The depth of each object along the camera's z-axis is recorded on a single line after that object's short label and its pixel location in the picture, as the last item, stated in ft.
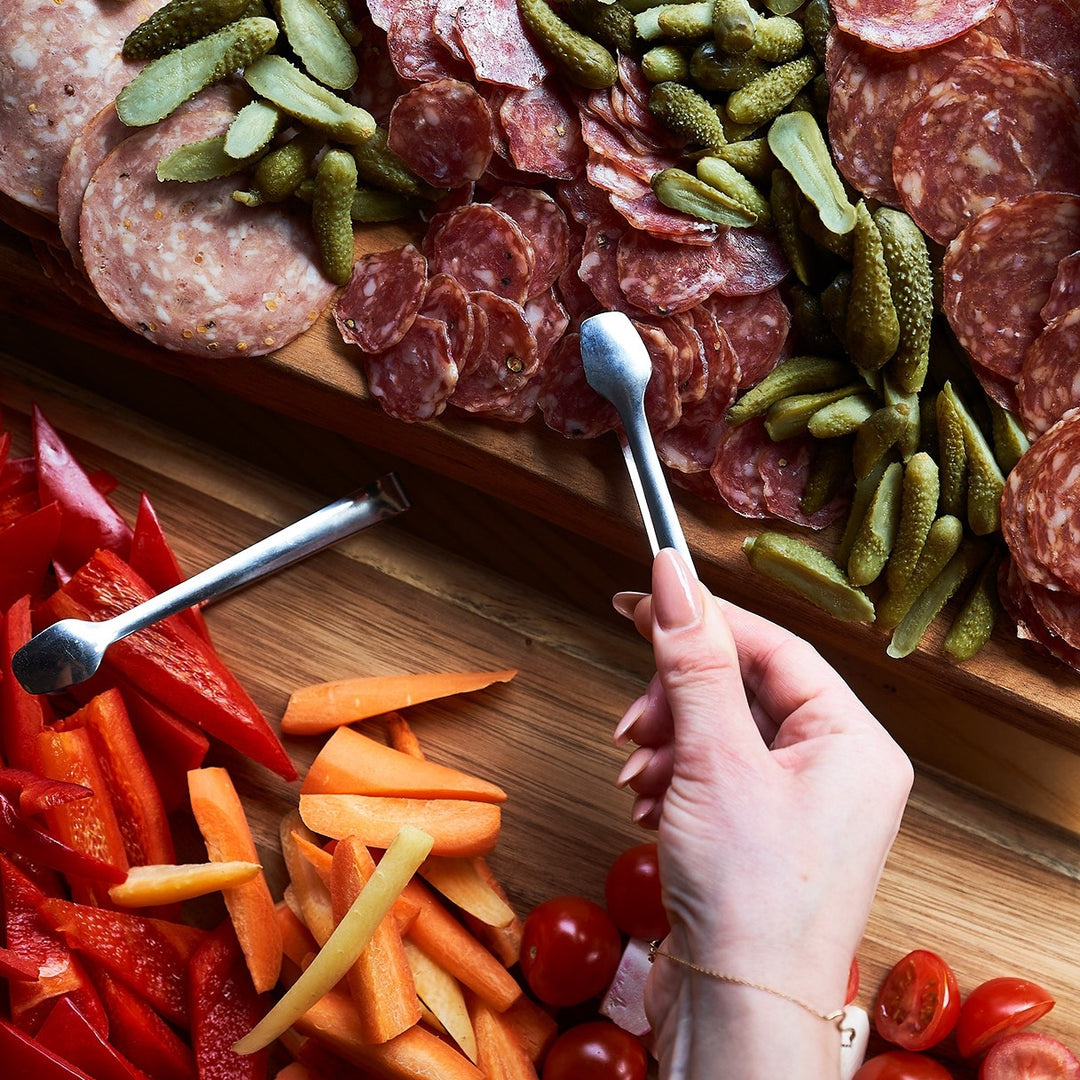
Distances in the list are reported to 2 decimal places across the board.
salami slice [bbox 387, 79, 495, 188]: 2.35
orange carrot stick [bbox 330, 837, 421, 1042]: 2.35
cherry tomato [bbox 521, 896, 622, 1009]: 2.41
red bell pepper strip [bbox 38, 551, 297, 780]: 2.45
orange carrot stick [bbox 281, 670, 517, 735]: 2.50
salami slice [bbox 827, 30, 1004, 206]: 2.36
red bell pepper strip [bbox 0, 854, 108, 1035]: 2.35
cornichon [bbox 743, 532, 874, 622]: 2.38
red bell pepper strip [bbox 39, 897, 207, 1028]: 2.37
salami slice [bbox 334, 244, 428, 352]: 2.40
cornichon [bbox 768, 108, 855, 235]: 2.31
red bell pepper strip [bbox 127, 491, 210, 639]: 2.48
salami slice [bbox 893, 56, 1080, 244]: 2.34
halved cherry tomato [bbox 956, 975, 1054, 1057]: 2.42
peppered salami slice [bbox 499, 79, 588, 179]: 2.37
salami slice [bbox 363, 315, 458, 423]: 2.38
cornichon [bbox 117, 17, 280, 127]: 2.34
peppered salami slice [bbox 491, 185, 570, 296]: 2.39
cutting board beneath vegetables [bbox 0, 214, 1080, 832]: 2.44
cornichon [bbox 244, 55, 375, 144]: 2.36
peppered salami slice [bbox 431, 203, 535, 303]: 2.37
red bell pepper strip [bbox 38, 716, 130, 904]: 2.39
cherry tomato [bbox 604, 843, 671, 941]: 2.43
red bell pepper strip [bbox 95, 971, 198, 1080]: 2.38
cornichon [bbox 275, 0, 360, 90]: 2.37
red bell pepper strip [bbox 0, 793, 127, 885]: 2.36
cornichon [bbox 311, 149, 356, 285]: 2.36
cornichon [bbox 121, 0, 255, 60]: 2.36
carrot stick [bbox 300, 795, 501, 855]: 2.41
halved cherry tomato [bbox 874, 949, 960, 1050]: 2.41
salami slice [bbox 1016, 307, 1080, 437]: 2.32
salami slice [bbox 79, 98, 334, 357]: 2.38
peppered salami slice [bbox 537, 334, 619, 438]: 2.40
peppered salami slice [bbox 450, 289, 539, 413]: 2.37
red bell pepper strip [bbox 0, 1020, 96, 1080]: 2.30
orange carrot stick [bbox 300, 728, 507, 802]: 2.45
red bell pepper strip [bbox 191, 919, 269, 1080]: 2.38
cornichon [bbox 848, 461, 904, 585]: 2.36
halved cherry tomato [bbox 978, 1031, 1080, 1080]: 2.41
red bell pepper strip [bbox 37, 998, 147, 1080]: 2.34
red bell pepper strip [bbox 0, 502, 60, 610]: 2.45
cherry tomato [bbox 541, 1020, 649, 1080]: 2.39
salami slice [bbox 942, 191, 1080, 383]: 2.34
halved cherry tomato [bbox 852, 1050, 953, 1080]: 2.41
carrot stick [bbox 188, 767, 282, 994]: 2.40
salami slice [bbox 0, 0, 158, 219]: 2.37
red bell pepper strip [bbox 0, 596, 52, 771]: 2.42
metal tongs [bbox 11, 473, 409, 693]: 2.41
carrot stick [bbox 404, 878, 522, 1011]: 2.42
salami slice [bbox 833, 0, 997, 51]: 2.34
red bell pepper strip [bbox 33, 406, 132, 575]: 2.50
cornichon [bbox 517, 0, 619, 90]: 2.35
